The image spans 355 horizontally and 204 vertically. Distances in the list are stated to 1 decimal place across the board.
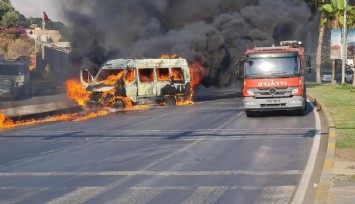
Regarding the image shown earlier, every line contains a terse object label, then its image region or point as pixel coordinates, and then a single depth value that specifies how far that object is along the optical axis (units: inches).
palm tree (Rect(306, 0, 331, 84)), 1881.2
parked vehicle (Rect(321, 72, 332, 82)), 2740.2
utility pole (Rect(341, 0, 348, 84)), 1624.0
